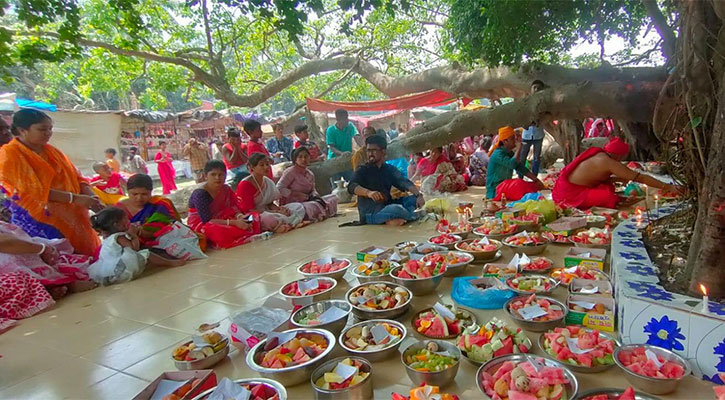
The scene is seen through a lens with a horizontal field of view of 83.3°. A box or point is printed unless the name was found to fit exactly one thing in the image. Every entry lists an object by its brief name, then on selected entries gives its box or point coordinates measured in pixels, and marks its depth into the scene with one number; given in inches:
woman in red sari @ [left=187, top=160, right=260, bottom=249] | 190.7
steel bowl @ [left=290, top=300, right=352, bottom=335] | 90.7
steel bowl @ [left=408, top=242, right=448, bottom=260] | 133.0
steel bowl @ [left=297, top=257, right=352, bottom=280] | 124.3
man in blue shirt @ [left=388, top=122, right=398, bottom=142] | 589.3
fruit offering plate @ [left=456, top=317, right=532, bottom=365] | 75.0
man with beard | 209.5
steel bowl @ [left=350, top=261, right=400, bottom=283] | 121.3
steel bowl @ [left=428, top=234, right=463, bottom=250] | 143.7
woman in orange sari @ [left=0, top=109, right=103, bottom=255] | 140.9
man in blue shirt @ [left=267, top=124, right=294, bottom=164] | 343.6
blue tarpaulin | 328.2
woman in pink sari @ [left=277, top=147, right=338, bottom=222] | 237.1
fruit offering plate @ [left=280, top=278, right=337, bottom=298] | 112.7
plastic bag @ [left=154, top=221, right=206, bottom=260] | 172.9
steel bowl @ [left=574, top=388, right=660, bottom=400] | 61.7
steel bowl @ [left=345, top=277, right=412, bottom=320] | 95.8
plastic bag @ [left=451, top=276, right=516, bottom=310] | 101.5
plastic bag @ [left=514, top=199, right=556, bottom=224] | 174.9
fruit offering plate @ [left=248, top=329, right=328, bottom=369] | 76.0
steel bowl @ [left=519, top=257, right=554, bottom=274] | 117.6
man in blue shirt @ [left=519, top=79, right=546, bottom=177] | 339.0
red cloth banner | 414.3
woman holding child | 212.8
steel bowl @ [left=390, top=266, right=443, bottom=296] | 109.8
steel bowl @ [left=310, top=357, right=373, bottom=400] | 67.5
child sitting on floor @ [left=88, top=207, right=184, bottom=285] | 152.5
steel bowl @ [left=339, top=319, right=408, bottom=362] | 78.9
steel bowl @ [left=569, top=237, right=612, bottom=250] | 129.4
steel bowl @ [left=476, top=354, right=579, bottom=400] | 62.5
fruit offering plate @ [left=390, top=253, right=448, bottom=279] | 112.6
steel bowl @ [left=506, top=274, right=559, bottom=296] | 99.3
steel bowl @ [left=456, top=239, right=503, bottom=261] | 134.6
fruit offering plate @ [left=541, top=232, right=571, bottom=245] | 148.4
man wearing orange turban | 226.2
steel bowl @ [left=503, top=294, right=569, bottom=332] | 85.4
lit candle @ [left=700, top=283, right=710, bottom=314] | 67.8
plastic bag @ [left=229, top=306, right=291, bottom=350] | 89.0
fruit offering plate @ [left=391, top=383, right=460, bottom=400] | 61.4
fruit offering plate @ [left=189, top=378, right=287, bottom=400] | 66.3
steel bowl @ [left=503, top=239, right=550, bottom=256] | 137.1
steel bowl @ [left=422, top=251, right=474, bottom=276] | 123.2
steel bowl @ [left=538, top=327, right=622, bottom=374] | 70.7
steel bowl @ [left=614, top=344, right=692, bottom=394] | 64.0
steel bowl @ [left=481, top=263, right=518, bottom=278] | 112.2
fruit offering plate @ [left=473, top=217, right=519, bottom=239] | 152.4
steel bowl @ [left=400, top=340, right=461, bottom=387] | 70.1
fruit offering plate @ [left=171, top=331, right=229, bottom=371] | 83.8
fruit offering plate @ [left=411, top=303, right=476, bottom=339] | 86.7
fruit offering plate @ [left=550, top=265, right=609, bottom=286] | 105.0
